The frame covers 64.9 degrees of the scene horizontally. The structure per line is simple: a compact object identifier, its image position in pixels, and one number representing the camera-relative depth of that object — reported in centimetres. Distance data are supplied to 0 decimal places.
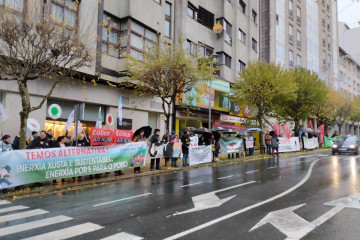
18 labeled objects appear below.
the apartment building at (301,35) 3612
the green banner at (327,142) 3404
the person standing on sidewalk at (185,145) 1536
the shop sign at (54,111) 1295
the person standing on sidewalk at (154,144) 1375
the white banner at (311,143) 2821
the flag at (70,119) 1215
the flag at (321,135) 3200
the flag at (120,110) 1460
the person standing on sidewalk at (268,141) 2212
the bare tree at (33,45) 904
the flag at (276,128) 2587
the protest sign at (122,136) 1280
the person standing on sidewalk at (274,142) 2033
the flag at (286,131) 2542
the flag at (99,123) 1397
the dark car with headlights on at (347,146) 2238
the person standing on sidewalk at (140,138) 1344
